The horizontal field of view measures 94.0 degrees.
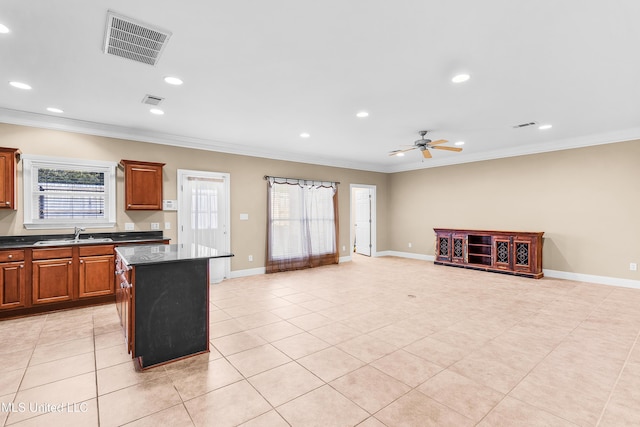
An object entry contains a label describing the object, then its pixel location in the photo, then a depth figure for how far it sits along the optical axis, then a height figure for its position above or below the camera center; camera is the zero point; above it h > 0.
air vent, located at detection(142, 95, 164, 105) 3.60 +1.45
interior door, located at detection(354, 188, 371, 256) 8.96 -0.16
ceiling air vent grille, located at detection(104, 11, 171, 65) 2.22 +1.44
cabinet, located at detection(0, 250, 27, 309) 3.61 -0.75
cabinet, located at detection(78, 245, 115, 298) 4.06 -0.74
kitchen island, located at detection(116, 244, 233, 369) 2.51 -0.77
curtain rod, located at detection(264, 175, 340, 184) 6.45 +0.86
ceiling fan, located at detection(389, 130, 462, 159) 5.06 +1.22
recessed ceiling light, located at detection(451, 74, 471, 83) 3.04 +1.41
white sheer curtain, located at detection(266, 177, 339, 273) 6.55 -0.19
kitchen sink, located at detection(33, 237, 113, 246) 3.96 -0.33
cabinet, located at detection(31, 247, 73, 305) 3.80 -0.75
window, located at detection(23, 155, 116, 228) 4.21 +0.38
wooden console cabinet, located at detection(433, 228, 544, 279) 5.87 -0.80
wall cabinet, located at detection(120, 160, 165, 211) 4.77 +0.53
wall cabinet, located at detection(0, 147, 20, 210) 3.90 +0.55
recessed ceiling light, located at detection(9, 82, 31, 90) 3.23 +1.47
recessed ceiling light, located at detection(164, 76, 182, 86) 3.12 +1.45
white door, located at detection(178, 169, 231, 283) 5.44 +0.09
